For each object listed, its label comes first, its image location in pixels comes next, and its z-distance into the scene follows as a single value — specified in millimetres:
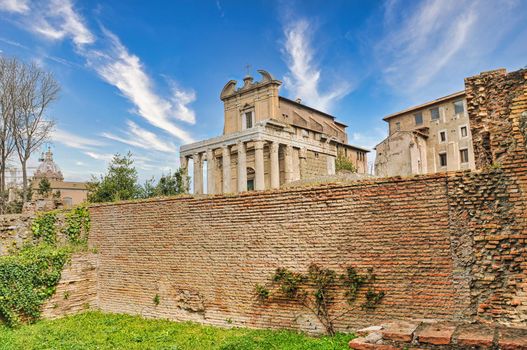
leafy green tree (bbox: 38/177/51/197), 30258
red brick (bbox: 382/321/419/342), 3256
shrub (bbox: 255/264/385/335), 7359
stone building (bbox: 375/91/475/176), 32969
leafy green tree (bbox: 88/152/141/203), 18047
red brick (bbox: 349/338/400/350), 3228
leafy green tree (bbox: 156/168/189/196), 19797
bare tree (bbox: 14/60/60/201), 22781
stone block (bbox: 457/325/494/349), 2980
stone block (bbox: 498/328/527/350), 2869
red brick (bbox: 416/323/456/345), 3098
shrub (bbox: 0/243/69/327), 9922
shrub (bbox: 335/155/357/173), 32988
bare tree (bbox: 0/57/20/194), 22344
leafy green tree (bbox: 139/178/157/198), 18844
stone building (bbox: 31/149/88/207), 49906
